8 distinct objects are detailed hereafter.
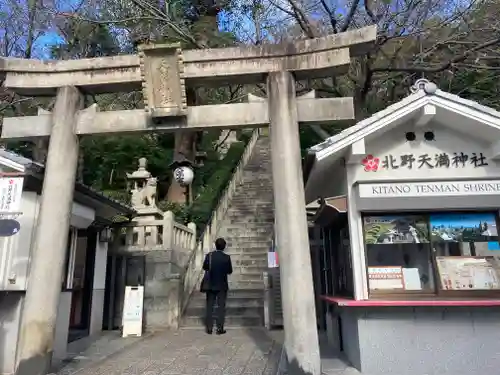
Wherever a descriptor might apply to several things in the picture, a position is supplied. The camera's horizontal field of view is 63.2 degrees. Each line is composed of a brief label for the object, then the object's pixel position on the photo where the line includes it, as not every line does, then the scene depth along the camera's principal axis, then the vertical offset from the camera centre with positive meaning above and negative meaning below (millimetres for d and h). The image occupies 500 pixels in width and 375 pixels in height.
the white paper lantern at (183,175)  13484 +3561
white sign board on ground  10727 -635
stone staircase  11969 +1578
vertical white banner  6691 +1549
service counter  6602 -918
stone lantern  12939 +2789
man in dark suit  10461 +58
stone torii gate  6719 +3104
